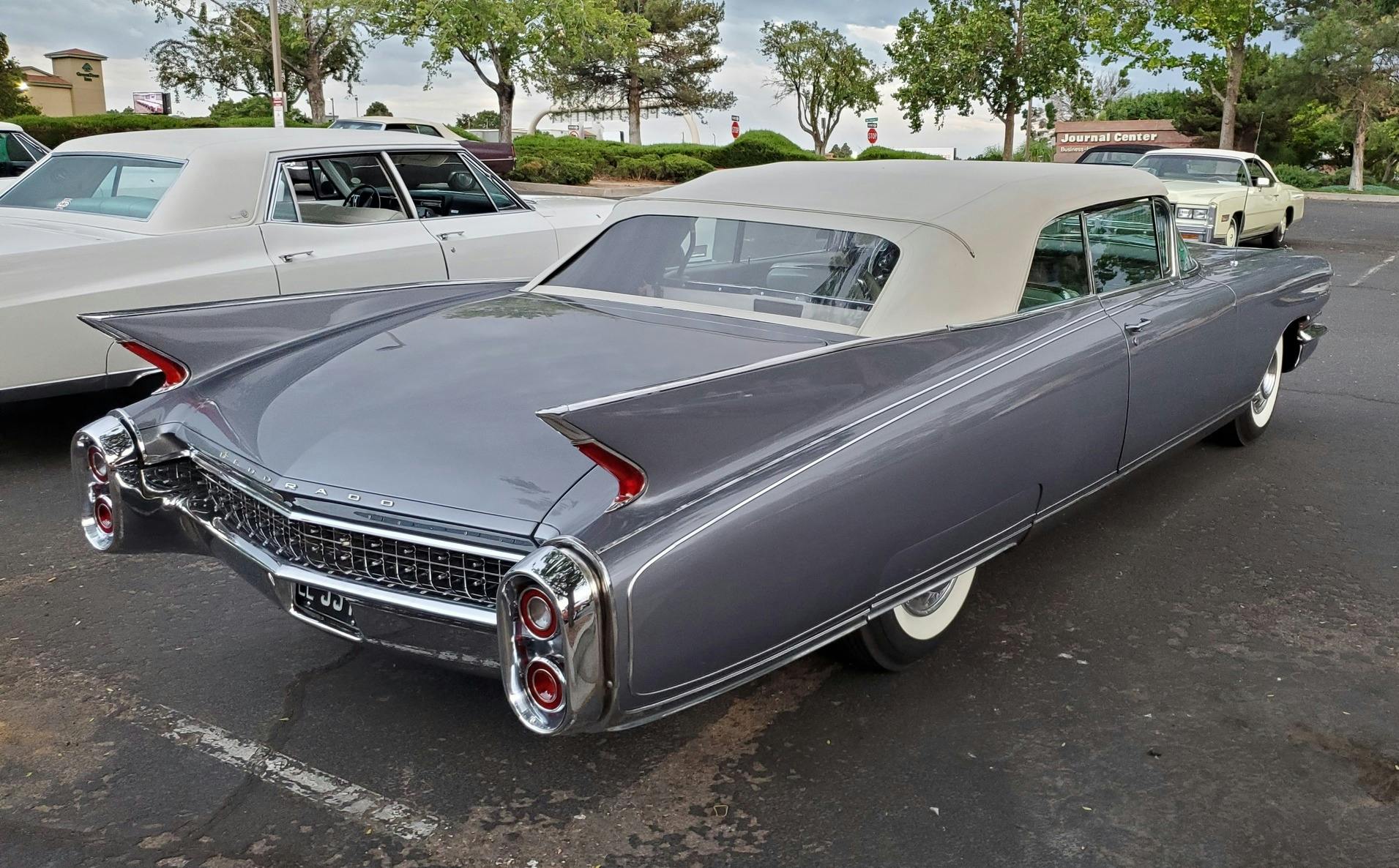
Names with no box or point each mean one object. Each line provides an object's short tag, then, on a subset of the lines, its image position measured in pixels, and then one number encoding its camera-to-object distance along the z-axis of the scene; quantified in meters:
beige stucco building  54.72
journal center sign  51.12
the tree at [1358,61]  38.81
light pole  26.48
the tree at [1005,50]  32.62
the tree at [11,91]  43.19
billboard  56.97
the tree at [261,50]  41.38
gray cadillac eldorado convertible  2.36
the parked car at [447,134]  21.23
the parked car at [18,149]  11.14
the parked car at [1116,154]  17.72
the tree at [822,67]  55.88
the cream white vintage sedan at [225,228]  5.11
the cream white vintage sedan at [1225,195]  12.55
